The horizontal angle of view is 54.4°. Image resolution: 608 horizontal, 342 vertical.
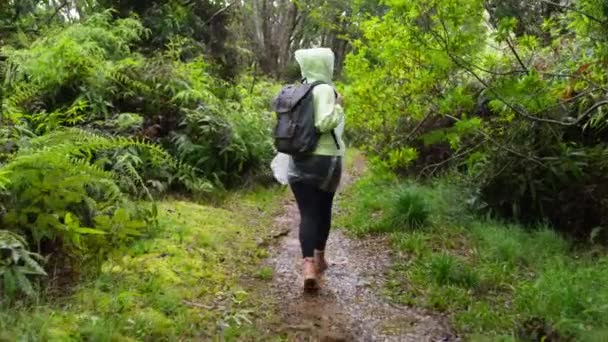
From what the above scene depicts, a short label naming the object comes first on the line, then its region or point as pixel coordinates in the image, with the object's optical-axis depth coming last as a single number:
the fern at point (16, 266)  3.50
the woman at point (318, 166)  5.04
